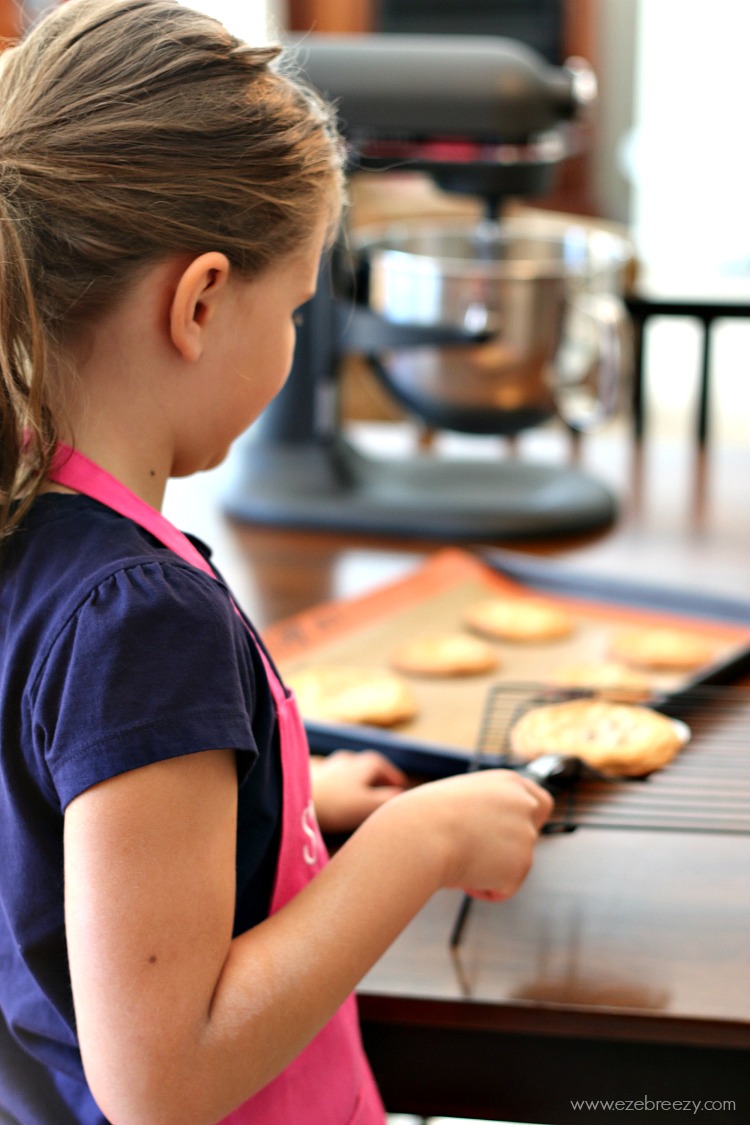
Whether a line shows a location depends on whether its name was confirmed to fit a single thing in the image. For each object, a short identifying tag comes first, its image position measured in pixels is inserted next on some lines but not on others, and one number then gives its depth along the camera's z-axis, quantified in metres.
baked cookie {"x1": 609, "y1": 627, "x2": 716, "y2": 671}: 1.88
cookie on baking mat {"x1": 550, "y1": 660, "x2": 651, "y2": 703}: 1.83
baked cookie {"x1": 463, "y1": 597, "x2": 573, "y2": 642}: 1.94
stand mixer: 2.09
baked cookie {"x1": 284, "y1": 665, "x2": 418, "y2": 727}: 1.79
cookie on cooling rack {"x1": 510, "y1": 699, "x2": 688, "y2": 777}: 1.68
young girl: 1.32
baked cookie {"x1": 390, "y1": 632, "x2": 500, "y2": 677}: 1.88
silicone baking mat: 1.81
